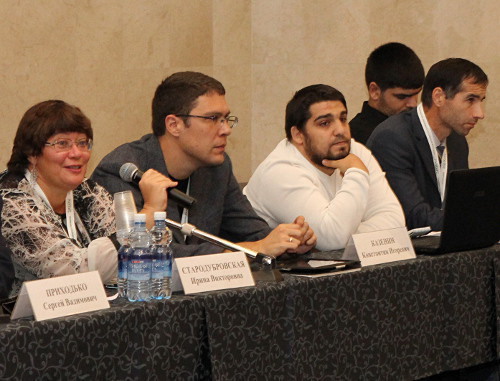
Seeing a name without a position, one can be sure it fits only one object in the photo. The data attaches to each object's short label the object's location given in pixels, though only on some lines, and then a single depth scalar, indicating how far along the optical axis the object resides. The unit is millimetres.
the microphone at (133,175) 5109
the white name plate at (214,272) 4409
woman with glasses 4932
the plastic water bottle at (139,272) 4236
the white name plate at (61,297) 3853
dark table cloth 3878
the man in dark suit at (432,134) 7389
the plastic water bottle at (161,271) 4275
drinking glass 4528
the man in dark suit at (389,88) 9258
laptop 5592
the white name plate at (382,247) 5296
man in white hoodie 6389
